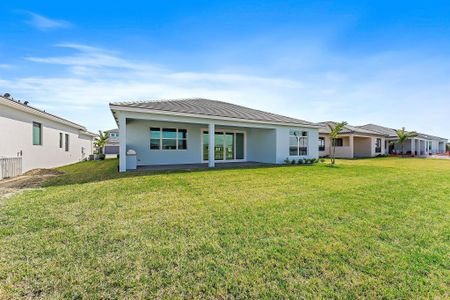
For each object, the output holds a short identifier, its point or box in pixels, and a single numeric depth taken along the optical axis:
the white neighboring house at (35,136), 9.80
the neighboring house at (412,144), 32.22
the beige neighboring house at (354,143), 25.16
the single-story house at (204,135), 11.40
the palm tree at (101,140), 23.23
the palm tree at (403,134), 28.31
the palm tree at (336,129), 17.31
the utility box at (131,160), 11.48
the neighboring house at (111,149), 25.64
